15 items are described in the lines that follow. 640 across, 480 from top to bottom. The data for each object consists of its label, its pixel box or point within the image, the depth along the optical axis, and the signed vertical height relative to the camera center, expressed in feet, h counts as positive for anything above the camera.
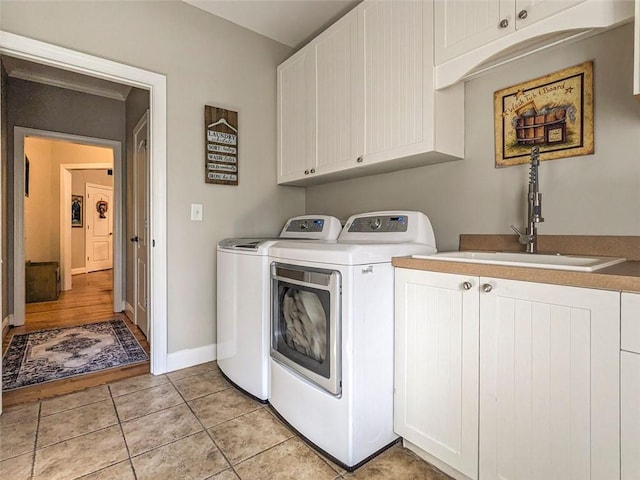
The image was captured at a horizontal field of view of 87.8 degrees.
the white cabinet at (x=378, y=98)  5.50 +2.59
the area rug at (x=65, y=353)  7.15 -2.97
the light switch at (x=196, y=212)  7.78 +0.54
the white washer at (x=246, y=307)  5.81 -1.37
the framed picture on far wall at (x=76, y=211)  22.68 +1.66
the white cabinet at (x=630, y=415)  2.77 -1.52
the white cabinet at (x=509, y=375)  2.97 -1.50
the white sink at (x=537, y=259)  3.38 -0.31
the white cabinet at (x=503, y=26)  3.84 +2.71
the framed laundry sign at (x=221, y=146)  7.95 +2.19
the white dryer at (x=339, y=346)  4.30 -1.57
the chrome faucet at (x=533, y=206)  4.80 +0.42
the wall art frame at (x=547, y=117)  4.68 +1.81
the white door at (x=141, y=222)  9.70 +0.39
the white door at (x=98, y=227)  23.89 +0.59
